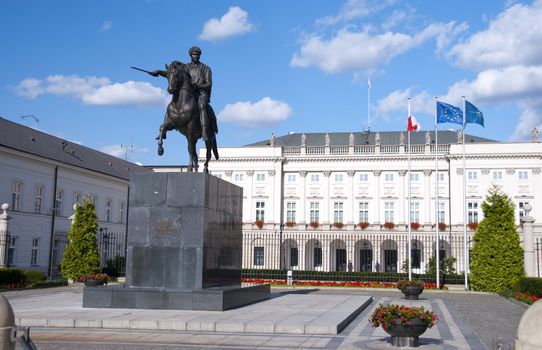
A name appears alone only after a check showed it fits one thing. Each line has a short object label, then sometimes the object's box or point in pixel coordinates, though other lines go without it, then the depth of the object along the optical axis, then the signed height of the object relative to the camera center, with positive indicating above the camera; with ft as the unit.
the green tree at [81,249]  101.81 -0.21
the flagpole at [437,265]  113.45 -1.96
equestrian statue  53.31 +12.62
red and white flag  128.36 +26.96
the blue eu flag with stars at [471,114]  111.75 +25.47
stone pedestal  49.08 +0.00
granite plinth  48.70 -3.88
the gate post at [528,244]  87.97 +1.80
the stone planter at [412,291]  78.12 -4.64
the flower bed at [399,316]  35.17 -3.53
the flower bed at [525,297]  71.20 -4.88
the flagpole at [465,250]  108.99 +0.94
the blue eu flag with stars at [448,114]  114.21 +26.15
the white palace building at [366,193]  192.34 +19.65
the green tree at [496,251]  97.45 +0.86
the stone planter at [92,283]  73.36 -4.16
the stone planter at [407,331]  35.09 -4.39
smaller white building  137.28 +14.52
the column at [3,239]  90.22 +1.00
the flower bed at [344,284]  112.16 -5.66
